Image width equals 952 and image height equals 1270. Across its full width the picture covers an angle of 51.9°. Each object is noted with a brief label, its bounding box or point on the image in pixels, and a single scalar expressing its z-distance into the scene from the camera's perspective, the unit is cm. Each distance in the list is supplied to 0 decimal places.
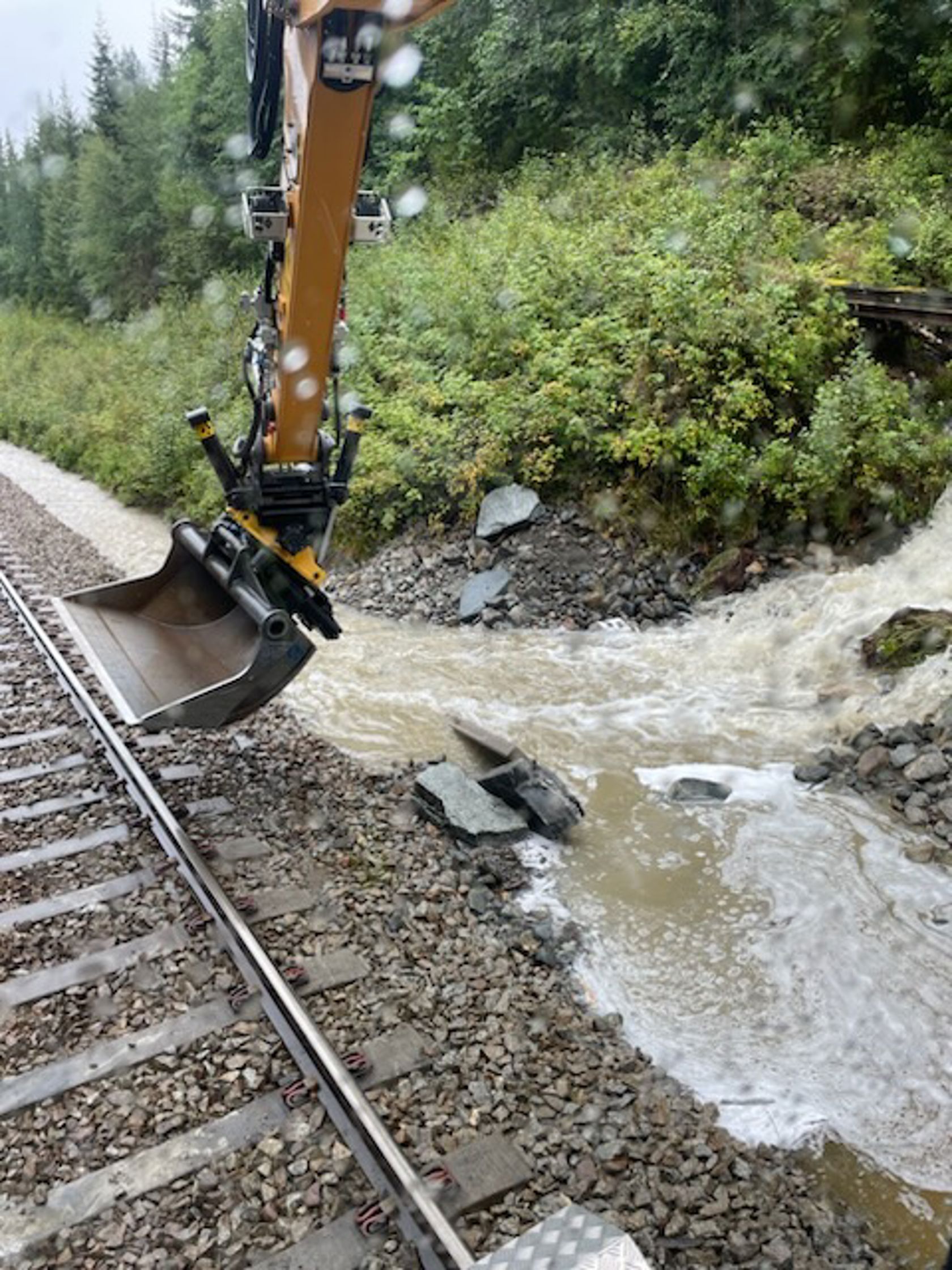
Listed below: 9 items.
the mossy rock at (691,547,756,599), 981
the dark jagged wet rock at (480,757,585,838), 619
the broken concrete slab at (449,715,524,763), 687
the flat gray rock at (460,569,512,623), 991
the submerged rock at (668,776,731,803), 671
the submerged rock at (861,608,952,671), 786
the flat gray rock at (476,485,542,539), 1059
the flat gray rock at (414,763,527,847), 591
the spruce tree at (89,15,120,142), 3425
